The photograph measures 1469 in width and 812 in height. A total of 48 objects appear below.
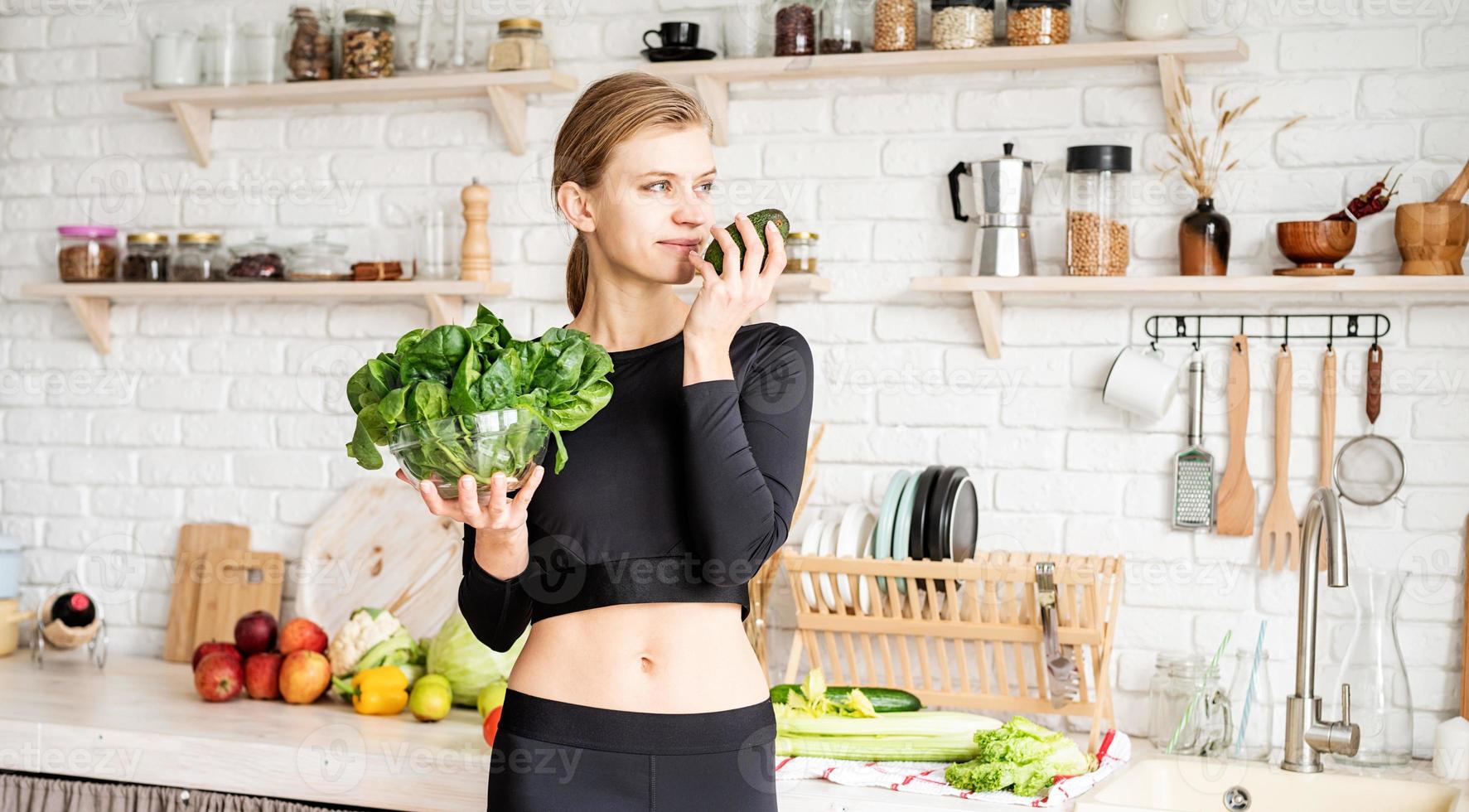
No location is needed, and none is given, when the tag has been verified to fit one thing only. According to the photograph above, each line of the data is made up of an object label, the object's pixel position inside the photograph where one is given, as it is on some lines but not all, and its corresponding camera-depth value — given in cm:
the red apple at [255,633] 266
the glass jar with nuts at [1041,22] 241
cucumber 229
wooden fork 235
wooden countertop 218
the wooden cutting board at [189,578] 297
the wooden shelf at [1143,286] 219
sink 212
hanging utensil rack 234
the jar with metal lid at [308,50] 283
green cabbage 249
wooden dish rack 227
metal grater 241
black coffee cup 257
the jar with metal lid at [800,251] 255
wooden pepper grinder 273
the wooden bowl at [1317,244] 224
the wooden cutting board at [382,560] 282
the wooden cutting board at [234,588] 295
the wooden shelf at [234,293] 272
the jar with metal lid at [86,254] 295
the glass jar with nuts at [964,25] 243
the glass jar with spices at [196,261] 289
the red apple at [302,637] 263
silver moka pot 241
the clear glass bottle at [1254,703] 237
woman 146
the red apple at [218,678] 256
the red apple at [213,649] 263
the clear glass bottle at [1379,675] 224
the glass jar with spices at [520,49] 267
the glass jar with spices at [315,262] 281
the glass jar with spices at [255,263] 284
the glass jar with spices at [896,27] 247
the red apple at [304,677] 255
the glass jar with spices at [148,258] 291
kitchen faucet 215
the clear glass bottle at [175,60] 290
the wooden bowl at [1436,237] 220
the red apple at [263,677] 257
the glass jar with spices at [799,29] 253
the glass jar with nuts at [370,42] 279
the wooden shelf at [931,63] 231
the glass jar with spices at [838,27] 252
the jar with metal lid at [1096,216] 235
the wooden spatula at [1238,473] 238
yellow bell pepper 248
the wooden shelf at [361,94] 267
